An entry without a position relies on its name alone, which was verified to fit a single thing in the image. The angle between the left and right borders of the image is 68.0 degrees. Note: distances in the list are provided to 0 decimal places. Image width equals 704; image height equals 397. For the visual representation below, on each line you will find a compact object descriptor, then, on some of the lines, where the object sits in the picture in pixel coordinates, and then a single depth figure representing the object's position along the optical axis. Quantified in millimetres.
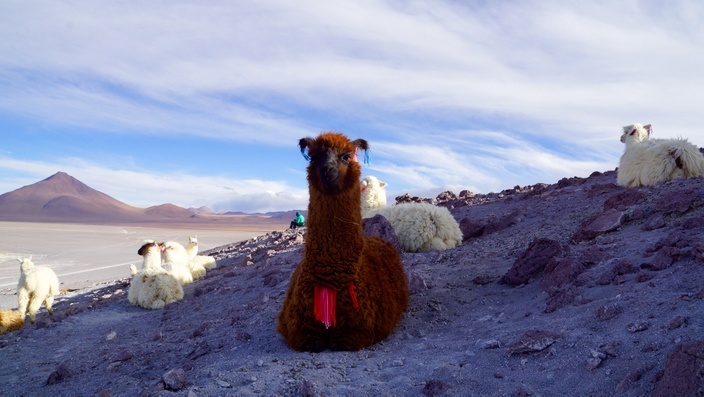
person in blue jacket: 24578
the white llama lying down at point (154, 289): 9641
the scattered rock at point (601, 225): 7555
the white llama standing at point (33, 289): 9672
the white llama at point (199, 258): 13325
